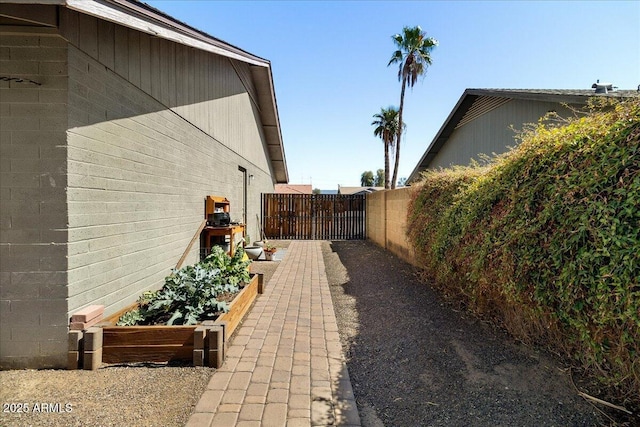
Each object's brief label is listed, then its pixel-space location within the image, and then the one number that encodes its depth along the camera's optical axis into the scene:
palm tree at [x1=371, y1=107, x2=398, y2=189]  23.20
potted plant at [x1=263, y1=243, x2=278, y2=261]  8.23
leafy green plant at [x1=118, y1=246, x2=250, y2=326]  3.21
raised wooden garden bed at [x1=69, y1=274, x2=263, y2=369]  2.72
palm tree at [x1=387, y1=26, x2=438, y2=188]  16.72
